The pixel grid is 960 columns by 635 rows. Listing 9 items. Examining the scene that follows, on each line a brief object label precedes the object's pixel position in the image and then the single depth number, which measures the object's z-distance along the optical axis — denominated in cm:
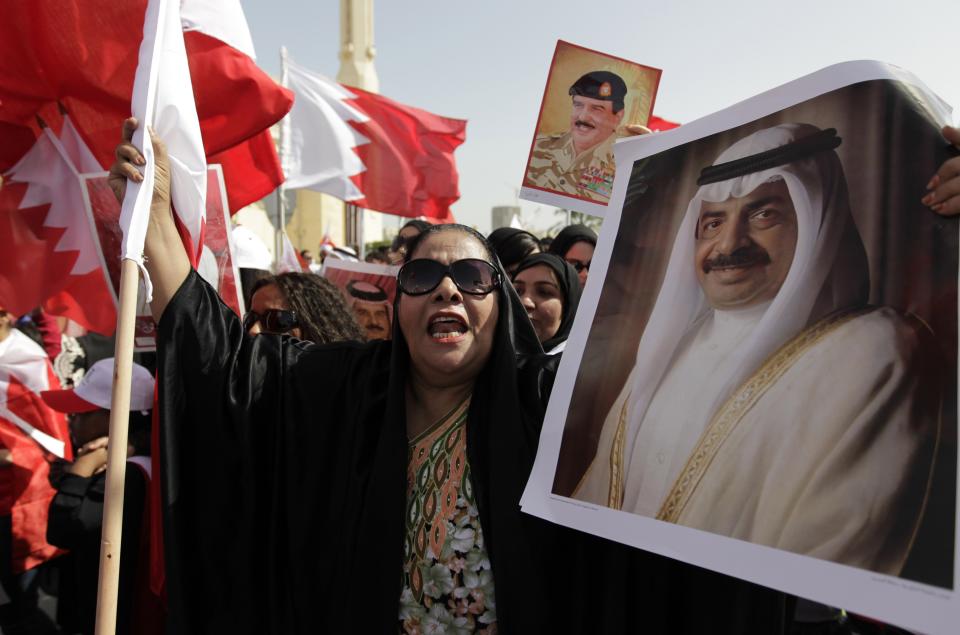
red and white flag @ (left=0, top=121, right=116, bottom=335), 257
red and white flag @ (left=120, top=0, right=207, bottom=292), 156
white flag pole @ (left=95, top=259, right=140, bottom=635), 135
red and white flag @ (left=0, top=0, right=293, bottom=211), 217
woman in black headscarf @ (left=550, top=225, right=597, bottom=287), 407
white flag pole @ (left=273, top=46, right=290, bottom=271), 648
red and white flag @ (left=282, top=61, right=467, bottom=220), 656
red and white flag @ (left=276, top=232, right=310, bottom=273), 533
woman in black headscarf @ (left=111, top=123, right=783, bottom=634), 151
